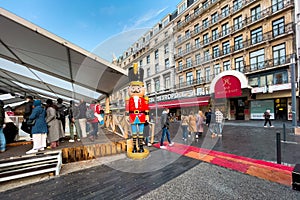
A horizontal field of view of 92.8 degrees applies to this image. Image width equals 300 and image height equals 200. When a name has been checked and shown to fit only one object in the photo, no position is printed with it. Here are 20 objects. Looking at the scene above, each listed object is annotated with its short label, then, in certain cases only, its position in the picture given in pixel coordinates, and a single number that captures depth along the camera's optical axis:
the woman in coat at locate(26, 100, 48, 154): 3.95
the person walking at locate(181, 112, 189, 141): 7.59
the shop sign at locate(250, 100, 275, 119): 16.55
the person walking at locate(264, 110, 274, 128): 12.03
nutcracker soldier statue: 4.34
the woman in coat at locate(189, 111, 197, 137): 7.60
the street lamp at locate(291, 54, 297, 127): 8.68
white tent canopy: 4.20
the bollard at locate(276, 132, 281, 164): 4.07
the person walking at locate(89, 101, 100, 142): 5.47
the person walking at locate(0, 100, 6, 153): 3.87
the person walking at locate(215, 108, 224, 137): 8.40
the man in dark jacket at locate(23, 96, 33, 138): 4.32
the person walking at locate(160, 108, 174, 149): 5.94
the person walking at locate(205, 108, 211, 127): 12.12
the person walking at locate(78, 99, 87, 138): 5.63
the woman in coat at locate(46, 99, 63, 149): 4.36
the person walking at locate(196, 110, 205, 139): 8.19
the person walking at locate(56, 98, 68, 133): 4.99
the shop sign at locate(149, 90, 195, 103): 21.89
